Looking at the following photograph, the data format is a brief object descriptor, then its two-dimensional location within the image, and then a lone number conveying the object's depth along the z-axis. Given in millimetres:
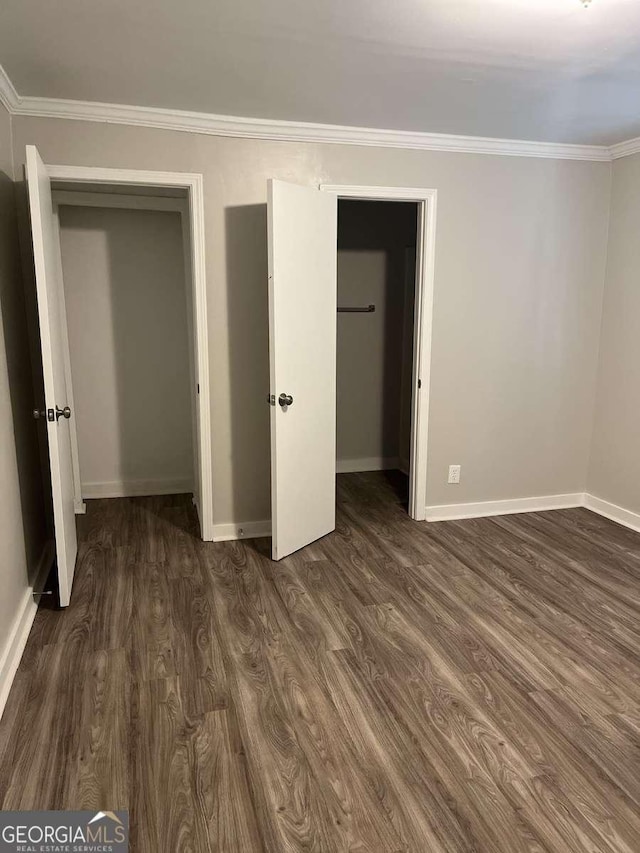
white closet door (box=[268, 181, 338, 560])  3178
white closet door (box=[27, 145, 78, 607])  2484
